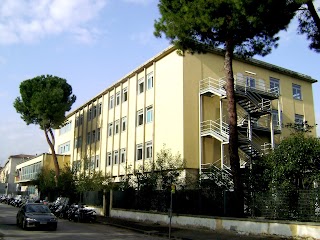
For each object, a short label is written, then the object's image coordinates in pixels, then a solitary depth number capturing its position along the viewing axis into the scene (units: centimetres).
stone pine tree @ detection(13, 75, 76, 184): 4734
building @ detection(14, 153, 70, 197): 5895
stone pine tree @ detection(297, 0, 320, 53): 1691
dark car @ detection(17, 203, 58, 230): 1900
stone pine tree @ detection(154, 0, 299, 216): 1795
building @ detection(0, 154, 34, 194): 10624
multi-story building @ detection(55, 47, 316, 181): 2853
